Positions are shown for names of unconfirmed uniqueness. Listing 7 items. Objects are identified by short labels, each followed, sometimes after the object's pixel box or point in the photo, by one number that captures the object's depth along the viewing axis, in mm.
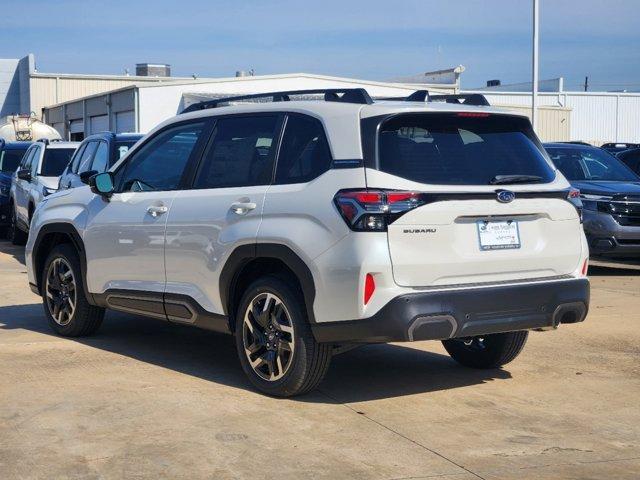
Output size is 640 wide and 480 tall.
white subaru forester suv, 6156
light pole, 28766
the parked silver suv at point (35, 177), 16812
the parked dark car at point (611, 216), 13930
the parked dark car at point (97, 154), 14477
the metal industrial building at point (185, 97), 34688
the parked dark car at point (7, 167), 20312
